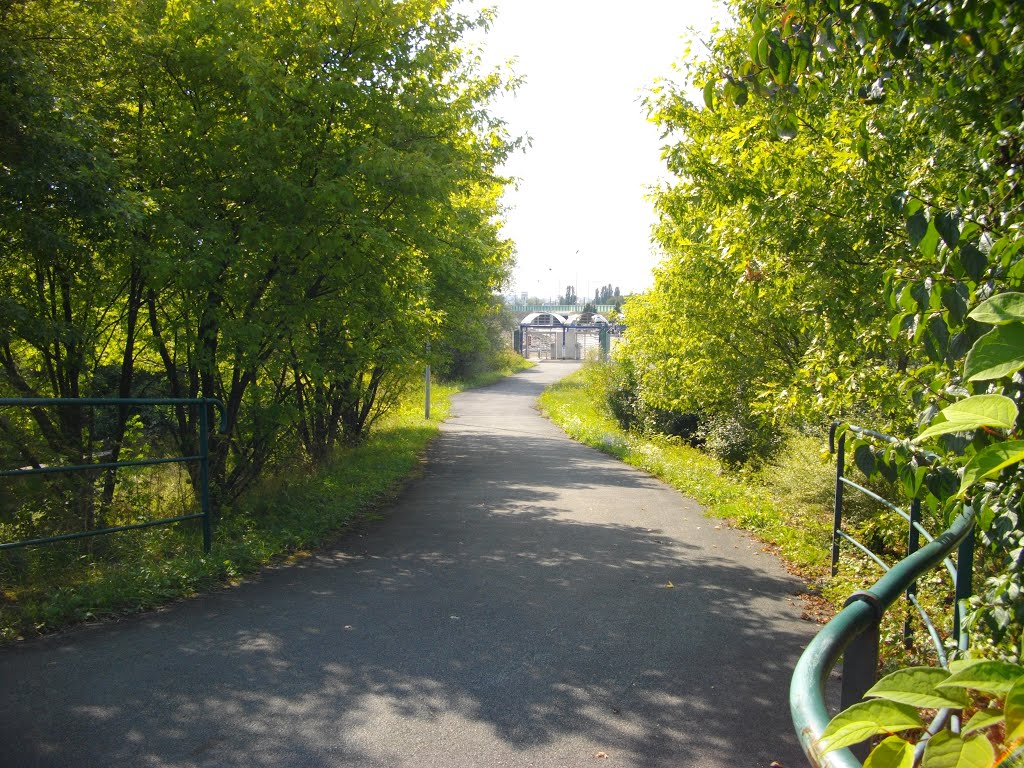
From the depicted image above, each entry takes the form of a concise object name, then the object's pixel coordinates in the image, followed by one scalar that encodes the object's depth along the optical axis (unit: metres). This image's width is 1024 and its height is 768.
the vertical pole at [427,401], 25.36
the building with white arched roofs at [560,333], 80.19
